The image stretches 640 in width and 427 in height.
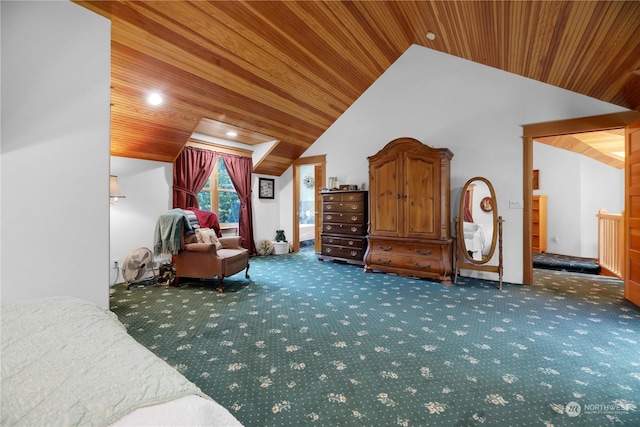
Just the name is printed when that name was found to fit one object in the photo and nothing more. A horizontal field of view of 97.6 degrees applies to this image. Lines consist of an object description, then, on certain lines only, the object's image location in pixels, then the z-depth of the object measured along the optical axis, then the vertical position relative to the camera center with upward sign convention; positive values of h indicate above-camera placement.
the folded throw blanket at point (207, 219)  4.36 -0.08
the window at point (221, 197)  5.36 +0.34
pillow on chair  3.89 -0.32
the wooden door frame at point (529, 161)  3.58 +0.71
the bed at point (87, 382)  0.64 -0.44
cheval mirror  3.97 -0.19
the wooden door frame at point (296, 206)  6.34 +0.17
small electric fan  3.75 -0.74
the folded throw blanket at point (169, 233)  3.57 -0.25
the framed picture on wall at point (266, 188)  6.21 +0.58
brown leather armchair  3.57 -0.62
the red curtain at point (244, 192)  5.67 +0.45
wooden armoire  3.87 +0.03
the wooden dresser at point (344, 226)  4.96 -0.22
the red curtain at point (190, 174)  4.65 +0.68
